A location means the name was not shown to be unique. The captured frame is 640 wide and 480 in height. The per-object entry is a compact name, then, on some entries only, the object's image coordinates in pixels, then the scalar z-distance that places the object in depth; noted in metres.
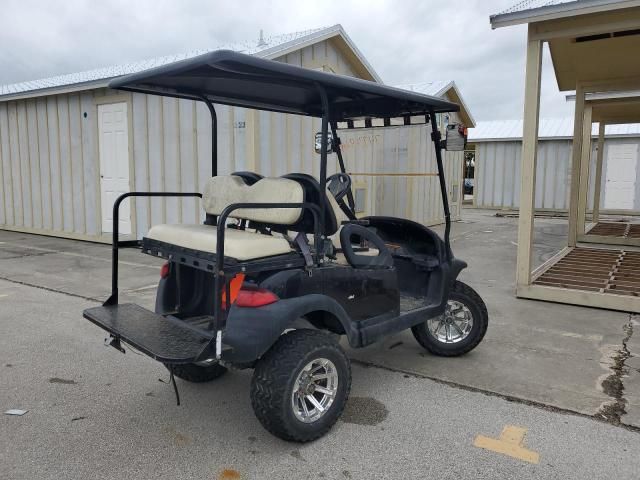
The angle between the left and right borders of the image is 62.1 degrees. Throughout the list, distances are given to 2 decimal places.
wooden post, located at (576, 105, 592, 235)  10.55
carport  5.27
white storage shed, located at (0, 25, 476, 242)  8.02
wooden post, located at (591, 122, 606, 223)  12.36
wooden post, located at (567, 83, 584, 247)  8.48
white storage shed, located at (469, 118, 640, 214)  19.41
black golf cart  2.60
